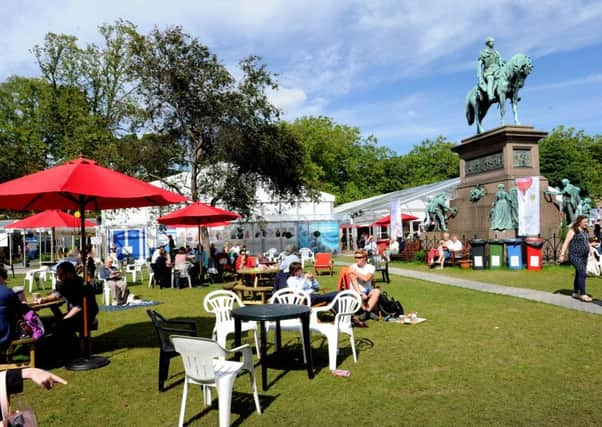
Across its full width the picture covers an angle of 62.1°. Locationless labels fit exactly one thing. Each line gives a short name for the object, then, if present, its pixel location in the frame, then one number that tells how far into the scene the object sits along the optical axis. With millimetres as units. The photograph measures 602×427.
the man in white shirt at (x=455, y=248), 18109
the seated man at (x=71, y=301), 6812
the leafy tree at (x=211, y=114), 20109
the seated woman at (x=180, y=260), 15328
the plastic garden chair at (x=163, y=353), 5230
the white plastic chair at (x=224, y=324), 6375
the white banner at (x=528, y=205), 15867
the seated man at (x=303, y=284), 8270
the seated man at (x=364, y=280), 8361
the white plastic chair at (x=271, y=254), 19356
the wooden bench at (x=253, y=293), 10705
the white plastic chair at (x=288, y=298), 6828
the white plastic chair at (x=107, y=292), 11866
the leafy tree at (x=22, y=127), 34688
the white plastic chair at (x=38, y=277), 16089
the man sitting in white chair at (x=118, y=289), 11648
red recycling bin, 15875
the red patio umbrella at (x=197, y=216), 14906
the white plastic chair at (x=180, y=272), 15367
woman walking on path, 9656
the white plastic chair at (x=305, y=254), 23352
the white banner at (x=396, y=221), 23375
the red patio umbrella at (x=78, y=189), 5758
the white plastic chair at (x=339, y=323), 5824
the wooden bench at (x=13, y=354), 5543
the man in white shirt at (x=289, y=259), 11633
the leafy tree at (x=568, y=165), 45250
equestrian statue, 18688
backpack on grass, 8836
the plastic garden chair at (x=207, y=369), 4055
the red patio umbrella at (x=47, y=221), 15703
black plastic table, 5121
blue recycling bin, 16188
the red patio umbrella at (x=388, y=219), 28884
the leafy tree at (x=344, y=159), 55062
